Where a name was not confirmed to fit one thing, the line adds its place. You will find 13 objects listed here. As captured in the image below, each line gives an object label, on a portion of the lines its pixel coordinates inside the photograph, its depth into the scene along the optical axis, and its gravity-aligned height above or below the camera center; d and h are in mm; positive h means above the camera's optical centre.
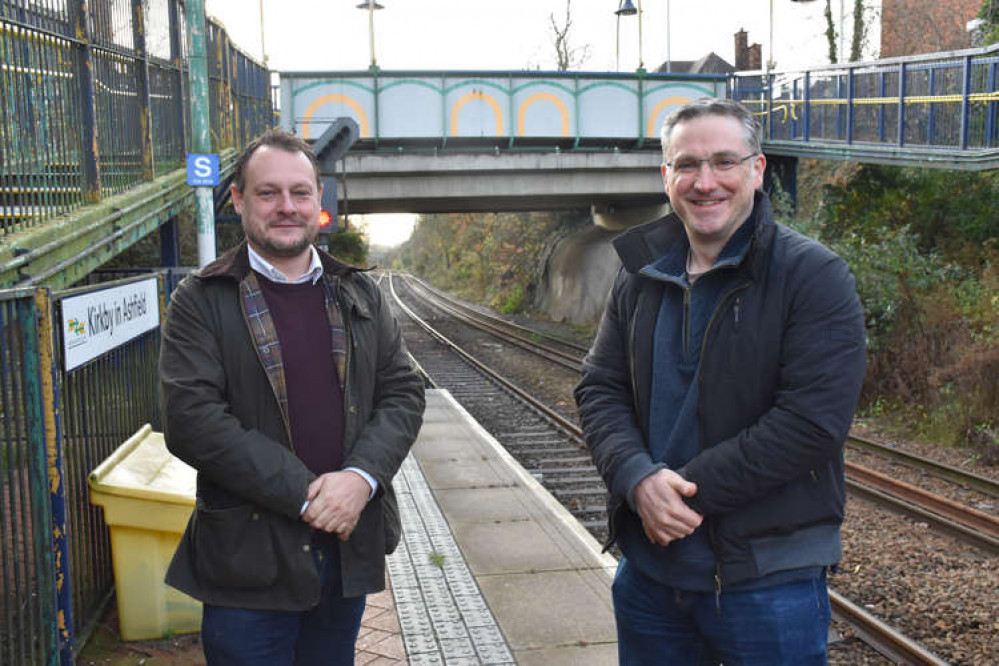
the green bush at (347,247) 31495 -1741
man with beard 2580 -668
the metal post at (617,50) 32156 +4848
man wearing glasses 2357 -619
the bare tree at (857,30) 25641 +4298
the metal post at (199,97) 8656 +986
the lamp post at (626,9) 26641 +5175
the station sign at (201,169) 8422 +288
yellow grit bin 4254 -1517
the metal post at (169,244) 9344 -428
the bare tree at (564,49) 43844 +6704
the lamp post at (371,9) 24300 +5004
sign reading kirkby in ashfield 4066 -584
